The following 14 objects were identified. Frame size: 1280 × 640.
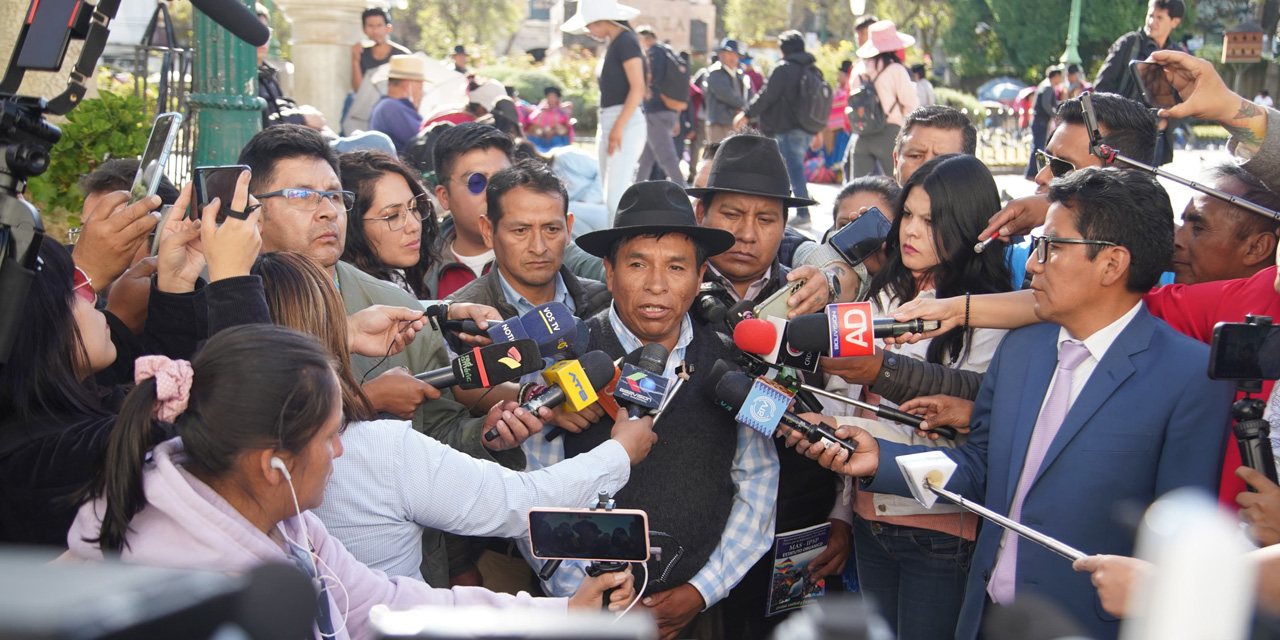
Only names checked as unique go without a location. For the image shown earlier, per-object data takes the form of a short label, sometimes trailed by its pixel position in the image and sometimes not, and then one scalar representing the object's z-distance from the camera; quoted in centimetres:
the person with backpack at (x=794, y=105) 1053
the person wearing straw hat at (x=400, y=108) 864
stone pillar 1134
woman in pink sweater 193
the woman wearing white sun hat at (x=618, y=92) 859
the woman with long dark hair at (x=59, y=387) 233
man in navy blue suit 270
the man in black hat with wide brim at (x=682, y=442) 329
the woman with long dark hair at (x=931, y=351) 330
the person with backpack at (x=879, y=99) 987
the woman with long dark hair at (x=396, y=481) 254
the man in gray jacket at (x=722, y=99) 1313
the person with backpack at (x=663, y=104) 1016
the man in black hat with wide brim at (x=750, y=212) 410
